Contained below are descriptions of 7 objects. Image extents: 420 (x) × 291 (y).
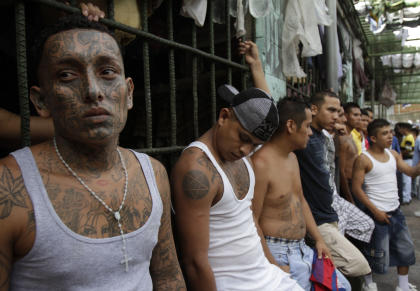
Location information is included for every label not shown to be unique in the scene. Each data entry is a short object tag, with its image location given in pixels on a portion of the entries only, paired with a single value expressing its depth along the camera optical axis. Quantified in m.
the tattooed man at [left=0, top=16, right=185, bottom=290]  1.06
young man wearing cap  1.76
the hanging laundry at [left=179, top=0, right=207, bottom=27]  2.42
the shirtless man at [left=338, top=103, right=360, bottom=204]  4.63
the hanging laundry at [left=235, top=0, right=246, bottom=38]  2.80
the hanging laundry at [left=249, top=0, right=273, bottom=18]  2.94
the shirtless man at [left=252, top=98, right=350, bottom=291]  2.46
